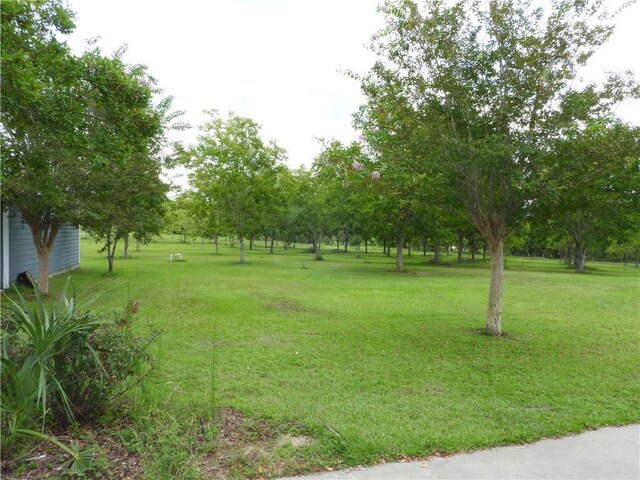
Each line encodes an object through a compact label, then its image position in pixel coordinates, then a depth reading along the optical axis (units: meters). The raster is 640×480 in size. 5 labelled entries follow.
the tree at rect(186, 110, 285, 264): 25.58
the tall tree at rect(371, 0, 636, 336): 5.91
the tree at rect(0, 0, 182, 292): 4.13
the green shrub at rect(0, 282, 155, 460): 2.71
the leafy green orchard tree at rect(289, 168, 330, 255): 30.25
